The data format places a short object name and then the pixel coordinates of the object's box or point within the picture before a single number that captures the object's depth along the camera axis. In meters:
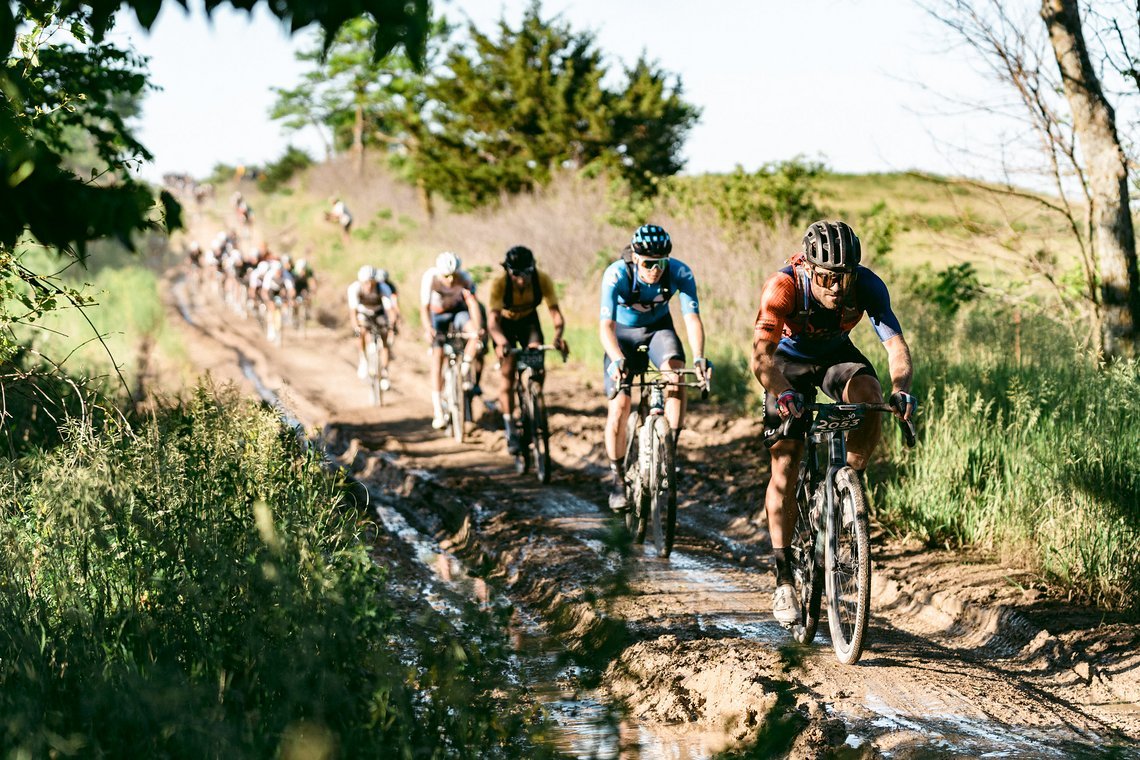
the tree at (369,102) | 40.75
